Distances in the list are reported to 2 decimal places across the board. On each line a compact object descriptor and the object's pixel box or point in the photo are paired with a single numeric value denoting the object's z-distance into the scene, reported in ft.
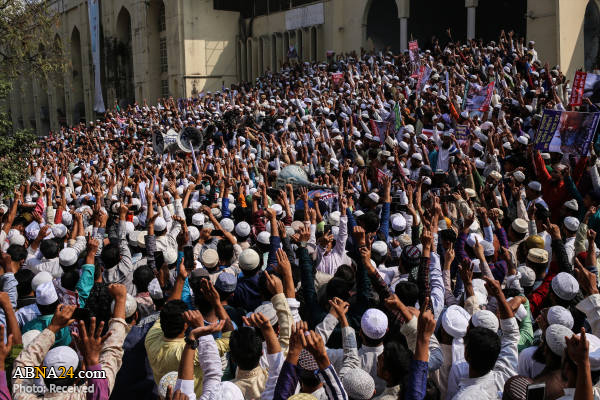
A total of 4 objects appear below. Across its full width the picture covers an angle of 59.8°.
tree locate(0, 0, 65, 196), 29.37
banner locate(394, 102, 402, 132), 34.35
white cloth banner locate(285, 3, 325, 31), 79.56
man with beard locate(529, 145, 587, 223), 21.06
